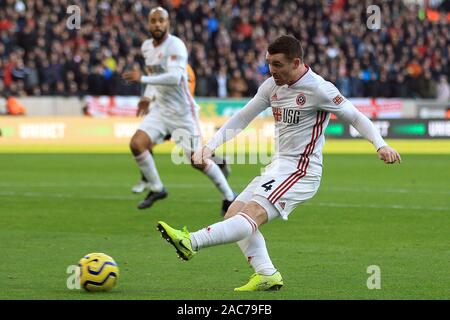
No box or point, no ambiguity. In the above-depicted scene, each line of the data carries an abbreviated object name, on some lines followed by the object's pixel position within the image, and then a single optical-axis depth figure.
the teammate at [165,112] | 29.55
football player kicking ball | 16.48
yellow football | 16.34
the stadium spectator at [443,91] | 82.19
